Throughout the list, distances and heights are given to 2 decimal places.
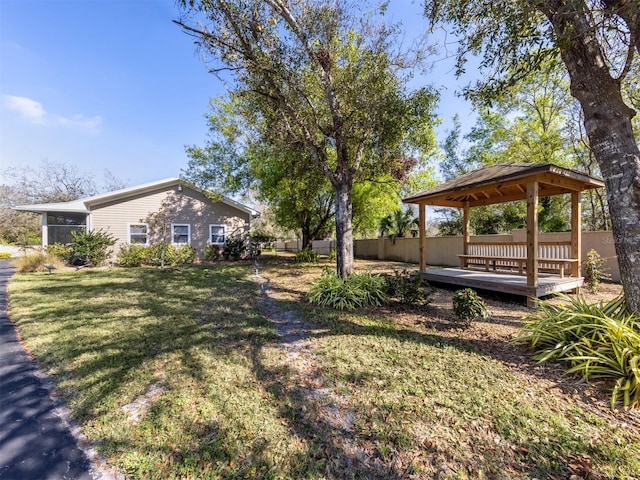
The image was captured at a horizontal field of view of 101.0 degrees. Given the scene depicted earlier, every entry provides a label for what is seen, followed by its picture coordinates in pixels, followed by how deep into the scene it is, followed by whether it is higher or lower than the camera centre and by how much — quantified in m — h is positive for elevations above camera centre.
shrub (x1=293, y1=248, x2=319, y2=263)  14.58 -0.94
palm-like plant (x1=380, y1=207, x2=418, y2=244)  17.55 +1.02
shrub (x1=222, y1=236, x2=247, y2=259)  15.44 -0.37
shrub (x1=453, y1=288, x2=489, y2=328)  4.46 -1.17
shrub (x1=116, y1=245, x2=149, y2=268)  12.58 -0.66
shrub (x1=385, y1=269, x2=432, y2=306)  5.55 -1.09
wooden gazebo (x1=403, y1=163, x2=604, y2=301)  5.90 +0.29
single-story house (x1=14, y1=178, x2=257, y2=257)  12.49 +1.38
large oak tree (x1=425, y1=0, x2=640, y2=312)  3.20 +1.74
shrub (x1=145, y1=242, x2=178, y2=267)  12.86 -0.69
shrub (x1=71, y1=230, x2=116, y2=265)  11.64 -0.18
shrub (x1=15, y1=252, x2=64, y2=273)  10.62 -0.76
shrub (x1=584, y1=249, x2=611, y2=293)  7.14 -0.99
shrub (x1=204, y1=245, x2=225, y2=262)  14.70 -0.68
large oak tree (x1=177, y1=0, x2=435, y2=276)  6.18 +4.38
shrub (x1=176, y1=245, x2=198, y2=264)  13.60 -0.67
